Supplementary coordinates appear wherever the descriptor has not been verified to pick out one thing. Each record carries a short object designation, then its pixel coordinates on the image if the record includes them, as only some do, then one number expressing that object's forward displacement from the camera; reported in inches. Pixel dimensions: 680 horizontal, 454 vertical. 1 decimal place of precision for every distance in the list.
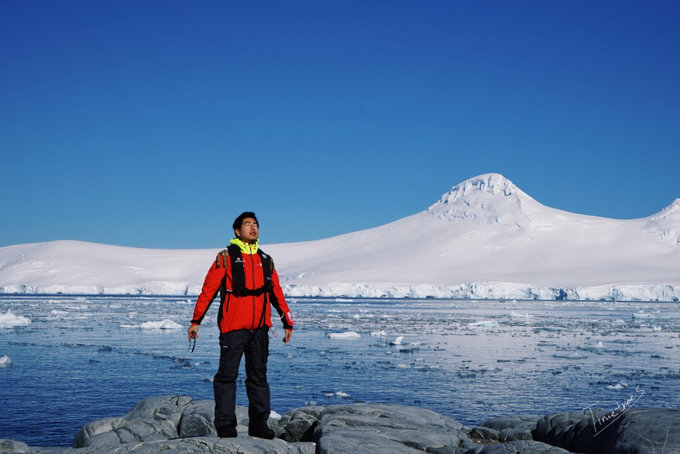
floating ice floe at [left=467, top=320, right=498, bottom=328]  1167.1
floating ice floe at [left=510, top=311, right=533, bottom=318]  1672.0
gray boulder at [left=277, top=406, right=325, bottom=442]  303.6
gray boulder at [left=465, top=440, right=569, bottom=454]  225.1
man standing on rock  216.8
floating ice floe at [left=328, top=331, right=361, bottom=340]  912.3
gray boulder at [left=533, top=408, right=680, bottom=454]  206.2
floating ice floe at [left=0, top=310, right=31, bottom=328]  1088.6
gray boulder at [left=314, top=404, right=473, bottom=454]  236.2
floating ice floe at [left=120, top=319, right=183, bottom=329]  1053.2
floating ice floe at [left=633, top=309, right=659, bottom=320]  1581.6
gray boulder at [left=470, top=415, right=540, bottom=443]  310.0
